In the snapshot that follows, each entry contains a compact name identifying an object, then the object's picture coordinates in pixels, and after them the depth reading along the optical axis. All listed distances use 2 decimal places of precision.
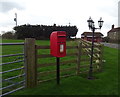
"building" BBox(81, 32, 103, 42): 56.52
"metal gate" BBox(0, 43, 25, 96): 4.04
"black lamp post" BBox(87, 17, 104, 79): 5.92
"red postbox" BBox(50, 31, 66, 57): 4.28
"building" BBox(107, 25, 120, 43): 70.25
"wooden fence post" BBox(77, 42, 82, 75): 5.80
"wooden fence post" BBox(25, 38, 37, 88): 4.21
